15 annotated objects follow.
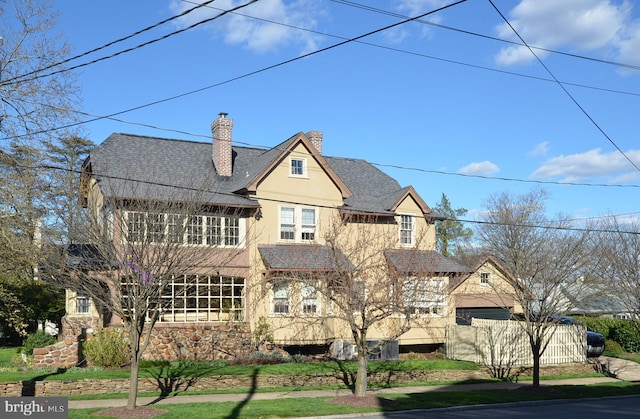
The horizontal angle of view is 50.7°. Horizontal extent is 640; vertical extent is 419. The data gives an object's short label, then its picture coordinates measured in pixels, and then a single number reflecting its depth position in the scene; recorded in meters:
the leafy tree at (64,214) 20.26
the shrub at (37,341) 25.46
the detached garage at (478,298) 35.62
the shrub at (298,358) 26.45
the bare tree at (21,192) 23.95
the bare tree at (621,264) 29.20
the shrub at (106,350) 22.31
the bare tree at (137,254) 17.19
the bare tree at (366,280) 19.88
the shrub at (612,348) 35.75
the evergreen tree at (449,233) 65.56
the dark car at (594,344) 31.44
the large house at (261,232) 25.73
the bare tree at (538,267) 23.11
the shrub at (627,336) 36.66
